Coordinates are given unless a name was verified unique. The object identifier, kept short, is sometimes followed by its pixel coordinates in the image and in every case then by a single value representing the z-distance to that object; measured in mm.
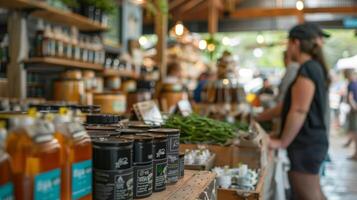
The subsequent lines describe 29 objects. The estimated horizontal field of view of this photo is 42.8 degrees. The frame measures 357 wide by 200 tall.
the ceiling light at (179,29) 9219
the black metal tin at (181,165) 1493
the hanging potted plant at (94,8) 5000
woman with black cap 2793
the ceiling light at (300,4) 9995
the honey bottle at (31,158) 854
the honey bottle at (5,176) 807
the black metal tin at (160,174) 1295
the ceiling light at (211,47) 9633
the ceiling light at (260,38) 14523
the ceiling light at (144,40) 16128
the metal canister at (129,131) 1360
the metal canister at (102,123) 1367
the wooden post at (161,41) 7316
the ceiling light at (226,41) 15219
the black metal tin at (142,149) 1196
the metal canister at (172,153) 1395
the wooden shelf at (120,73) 5727
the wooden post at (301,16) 11625
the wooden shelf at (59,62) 4203
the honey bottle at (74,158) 958
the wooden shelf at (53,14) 4039
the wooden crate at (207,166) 2083
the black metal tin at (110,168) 1083
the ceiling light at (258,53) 20547
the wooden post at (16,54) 4344
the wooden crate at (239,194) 1948
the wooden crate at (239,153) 2461
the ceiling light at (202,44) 12933
